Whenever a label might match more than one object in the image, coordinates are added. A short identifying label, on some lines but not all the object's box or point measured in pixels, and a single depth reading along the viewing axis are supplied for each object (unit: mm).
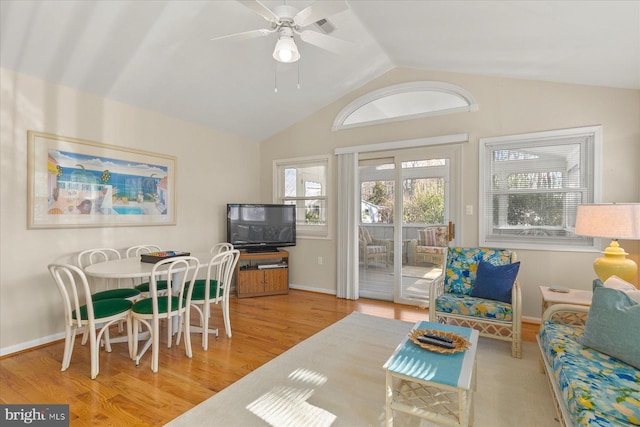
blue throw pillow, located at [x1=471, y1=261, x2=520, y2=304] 2891
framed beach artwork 2980
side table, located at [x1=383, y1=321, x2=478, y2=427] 1517
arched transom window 4043
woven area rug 1909
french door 4148
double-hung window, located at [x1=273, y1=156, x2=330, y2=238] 5086
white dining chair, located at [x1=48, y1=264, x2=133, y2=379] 2355
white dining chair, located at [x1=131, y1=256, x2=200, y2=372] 2484
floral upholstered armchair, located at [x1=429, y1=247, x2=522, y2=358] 2760
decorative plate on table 1767
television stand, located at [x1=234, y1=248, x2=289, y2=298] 4698
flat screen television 4789
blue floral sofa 1324
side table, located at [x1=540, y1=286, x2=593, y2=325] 2549
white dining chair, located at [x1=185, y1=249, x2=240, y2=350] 2887
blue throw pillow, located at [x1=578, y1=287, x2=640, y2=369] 1690
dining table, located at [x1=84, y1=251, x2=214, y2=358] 2424
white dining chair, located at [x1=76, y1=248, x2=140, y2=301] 2933
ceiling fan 2061
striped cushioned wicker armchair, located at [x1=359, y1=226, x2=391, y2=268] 4662
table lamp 2430
